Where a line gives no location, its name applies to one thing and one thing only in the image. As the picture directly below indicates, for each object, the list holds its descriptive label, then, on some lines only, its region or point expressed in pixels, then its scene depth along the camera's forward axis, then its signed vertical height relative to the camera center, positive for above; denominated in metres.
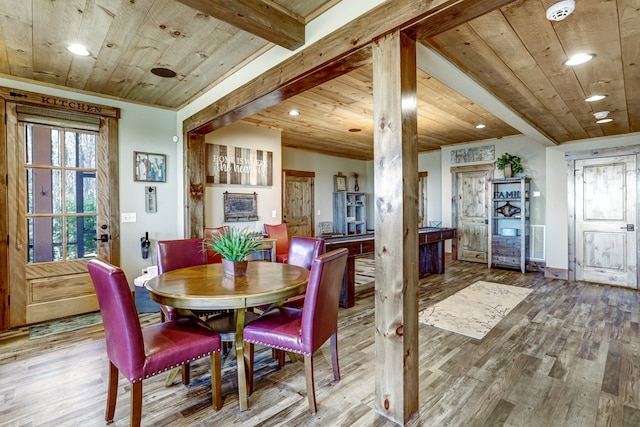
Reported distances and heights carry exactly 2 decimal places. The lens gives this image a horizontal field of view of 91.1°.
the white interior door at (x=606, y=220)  4.89 -0.20
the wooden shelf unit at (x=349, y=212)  8.19 -0.02
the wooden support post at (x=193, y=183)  4.20 +0.41
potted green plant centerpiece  2.34 -0.29
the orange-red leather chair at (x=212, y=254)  3.70 -0.48
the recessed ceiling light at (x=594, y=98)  3.37 +1.20
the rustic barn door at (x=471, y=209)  6.60 +0.02
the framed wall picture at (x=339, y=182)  8.23 +0.77
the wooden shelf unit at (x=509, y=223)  5.92 -0.28
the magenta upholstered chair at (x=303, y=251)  2.86 -0.37
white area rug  3.31 -1.22
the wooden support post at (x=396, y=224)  1.73 -0.08
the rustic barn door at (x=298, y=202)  7.05 +0.23
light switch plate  3.98 -0.04
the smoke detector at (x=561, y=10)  1.80 +1.17
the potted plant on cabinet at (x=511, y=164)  6.08 +0.88
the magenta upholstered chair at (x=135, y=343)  1.62 -0.74
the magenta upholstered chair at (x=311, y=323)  1.90 -0.74
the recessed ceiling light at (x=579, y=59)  2.48 +1.21
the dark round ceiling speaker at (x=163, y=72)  3.11 +1.44
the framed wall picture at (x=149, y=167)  4.08 +0.63
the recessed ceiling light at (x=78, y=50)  2.65 +1.43
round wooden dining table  1.85 -0.48
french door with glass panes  3.39 -0.05
